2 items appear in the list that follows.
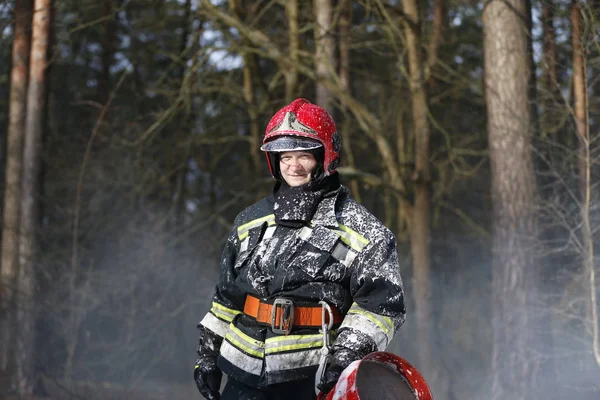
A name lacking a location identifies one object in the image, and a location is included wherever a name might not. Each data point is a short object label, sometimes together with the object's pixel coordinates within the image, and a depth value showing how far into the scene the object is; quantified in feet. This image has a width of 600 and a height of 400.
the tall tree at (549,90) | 22.76
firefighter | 10.18
